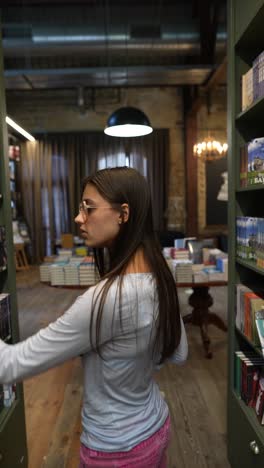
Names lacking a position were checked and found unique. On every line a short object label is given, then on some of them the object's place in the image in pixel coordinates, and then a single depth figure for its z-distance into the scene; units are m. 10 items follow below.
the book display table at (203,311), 3.31
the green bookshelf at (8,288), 1.67
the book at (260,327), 1.43
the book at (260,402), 1.57
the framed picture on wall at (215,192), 7.81
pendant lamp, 3.79
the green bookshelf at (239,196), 1.60
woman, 0.80
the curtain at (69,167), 7.90
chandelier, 5.49
